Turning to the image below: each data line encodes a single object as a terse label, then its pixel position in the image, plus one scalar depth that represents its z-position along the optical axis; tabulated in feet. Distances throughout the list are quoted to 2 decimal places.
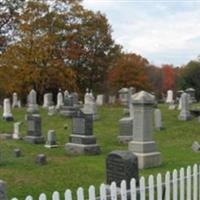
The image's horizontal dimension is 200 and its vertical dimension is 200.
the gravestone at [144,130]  48.49
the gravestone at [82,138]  56.88
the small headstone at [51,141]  61.77
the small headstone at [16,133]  70.70
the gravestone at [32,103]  110.11
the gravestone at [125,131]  65.72
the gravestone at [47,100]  129.80
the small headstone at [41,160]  47.90
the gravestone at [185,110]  91.56
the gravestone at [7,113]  96.32
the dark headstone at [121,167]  29.12
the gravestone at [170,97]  146.14
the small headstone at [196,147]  55.83
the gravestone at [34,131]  66.55
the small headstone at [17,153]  53.26
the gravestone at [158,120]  80.59
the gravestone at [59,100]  121.79
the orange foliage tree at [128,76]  192.75
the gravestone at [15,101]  140.65
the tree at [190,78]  194.90
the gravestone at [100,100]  146.90
